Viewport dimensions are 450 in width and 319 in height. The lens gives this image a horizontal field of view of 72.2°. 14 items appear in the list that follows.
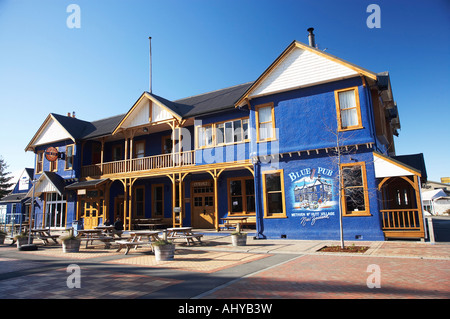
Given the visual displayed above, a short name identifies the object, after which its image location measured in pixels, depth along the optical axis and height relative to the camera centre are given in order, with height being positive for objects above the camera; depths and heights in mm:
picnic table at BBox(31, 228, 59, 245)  16088 -1214
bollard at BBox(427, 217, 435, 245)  11656 -1313
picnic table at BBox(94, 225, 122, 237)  15605 -1018
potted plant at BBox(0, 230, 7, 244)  17397 -1265
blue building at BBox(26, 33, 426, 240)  13586 +2683
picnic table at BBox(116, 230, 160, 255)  11829 -1240
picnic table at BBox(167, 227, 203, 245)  13586 -1230
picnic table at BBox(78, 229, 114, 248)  13301 -1186
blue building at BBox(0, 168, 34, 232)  27047 +1226
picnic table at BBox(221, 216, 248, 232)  17641 -841
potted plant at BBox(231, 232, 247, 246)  13039 -1372
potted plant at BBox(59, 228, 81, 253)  12812 -1324
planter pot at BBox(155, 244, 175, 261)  10178 -1439
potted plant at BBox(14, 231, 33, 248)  15197 -1251
